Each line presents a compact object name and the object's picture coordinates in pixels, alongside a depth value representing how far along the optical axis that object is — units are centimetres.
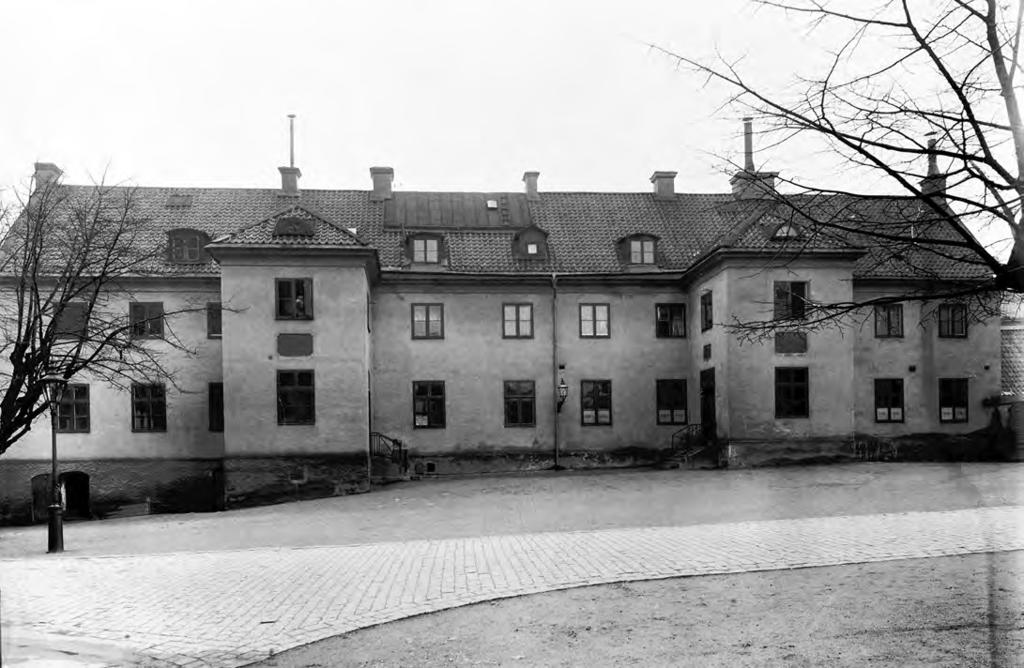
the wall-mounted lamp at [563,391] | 3059
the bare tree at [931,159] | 733
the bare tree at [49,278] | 1623
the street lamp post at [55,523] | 1831
